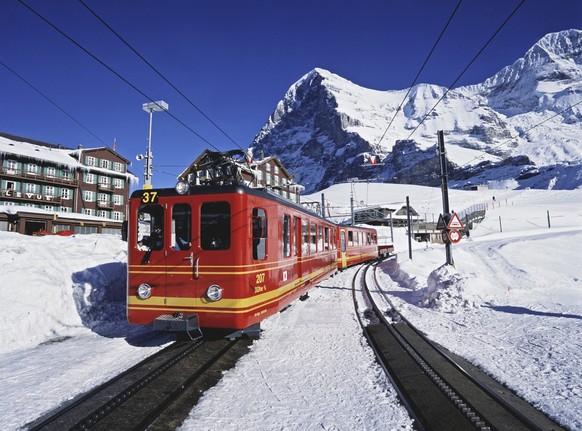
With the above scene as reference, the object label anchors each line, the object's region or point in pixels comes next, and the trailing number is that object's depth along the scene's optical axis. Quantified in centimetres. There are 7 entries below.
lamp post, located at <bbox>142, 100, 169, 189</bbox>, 2278
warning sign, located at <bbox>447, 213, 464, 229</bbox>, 1126
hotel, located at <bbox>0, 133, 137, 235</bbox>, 3294
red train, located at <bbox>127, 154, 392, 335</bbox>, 590
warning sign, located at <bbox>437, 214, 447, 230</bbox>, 1170
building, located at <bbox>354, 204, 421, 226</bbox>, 6888
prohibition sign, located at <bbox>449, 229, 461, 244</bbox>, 1117
